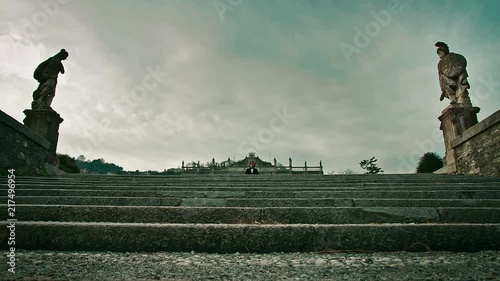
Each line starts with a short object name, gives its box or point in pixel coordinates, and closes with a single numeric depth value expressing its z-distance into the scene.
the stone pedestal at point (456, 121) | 8.28
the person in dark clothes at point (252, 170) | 10.48
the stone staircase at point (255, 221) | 2.17
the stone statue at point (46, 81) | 8.86
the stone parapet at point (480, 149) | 6.16
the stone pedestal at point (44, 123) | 8.63
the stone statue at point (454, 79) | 8.55
